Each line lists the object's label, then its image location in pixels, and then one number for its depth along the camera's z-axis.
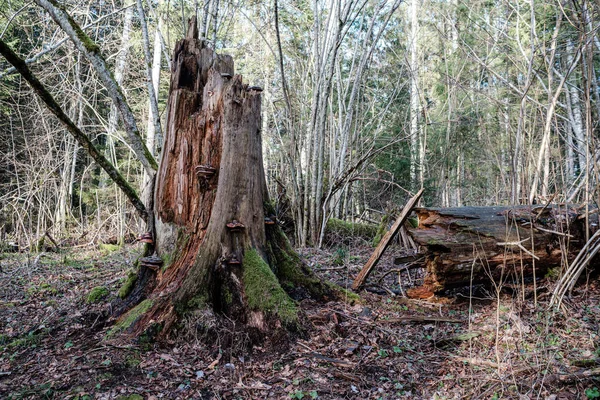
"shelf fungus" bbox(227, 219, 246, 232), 3.53
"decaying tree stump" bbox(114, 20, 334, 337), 3.40
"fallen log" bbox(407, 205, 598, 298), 4.17
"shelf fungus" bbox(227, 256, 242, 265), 3.48
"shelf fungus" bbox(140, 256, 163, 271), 3.53
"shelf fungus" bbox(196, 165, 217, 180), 3.55
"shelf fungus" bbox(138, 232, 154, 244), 3.67
